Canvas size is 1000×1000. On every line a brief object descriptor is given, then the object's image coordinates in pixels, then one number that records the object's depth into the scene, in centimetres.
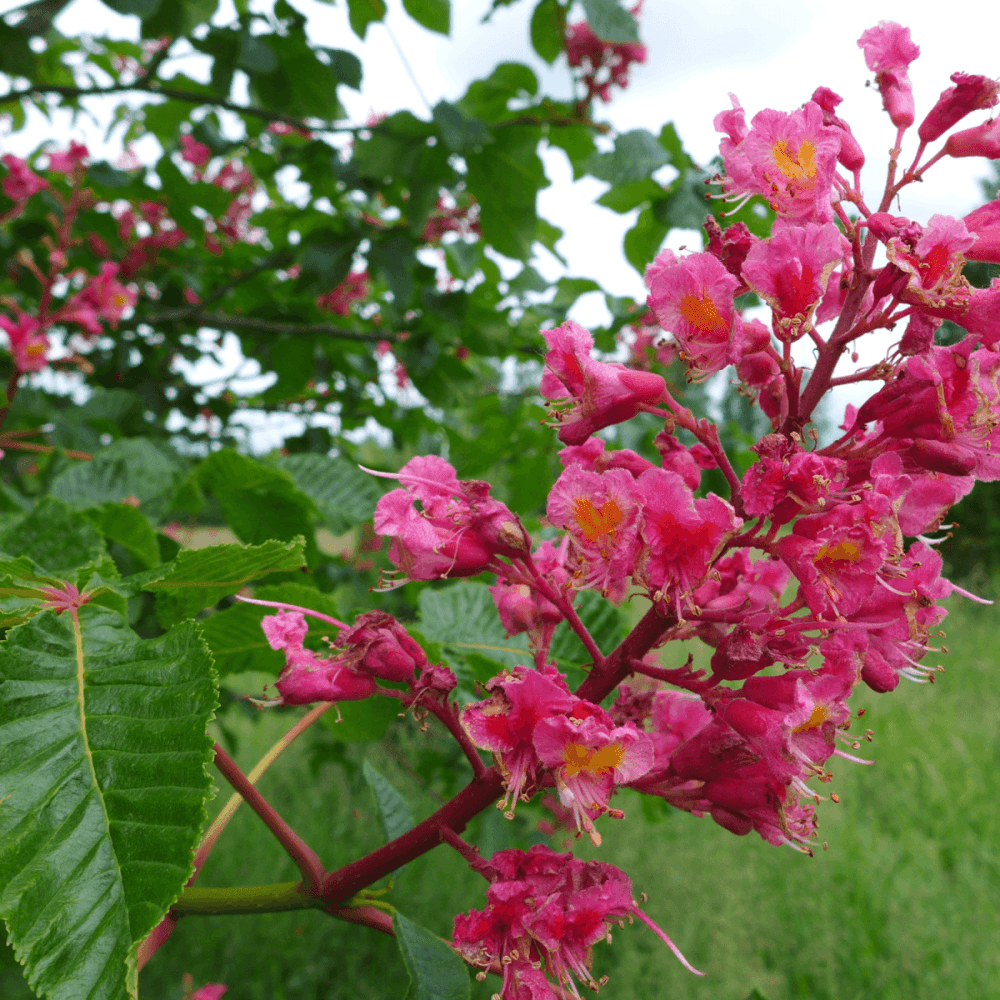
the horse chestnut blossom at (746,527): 23
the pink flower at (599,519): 23
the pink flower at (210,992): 57
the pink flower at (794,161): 23
